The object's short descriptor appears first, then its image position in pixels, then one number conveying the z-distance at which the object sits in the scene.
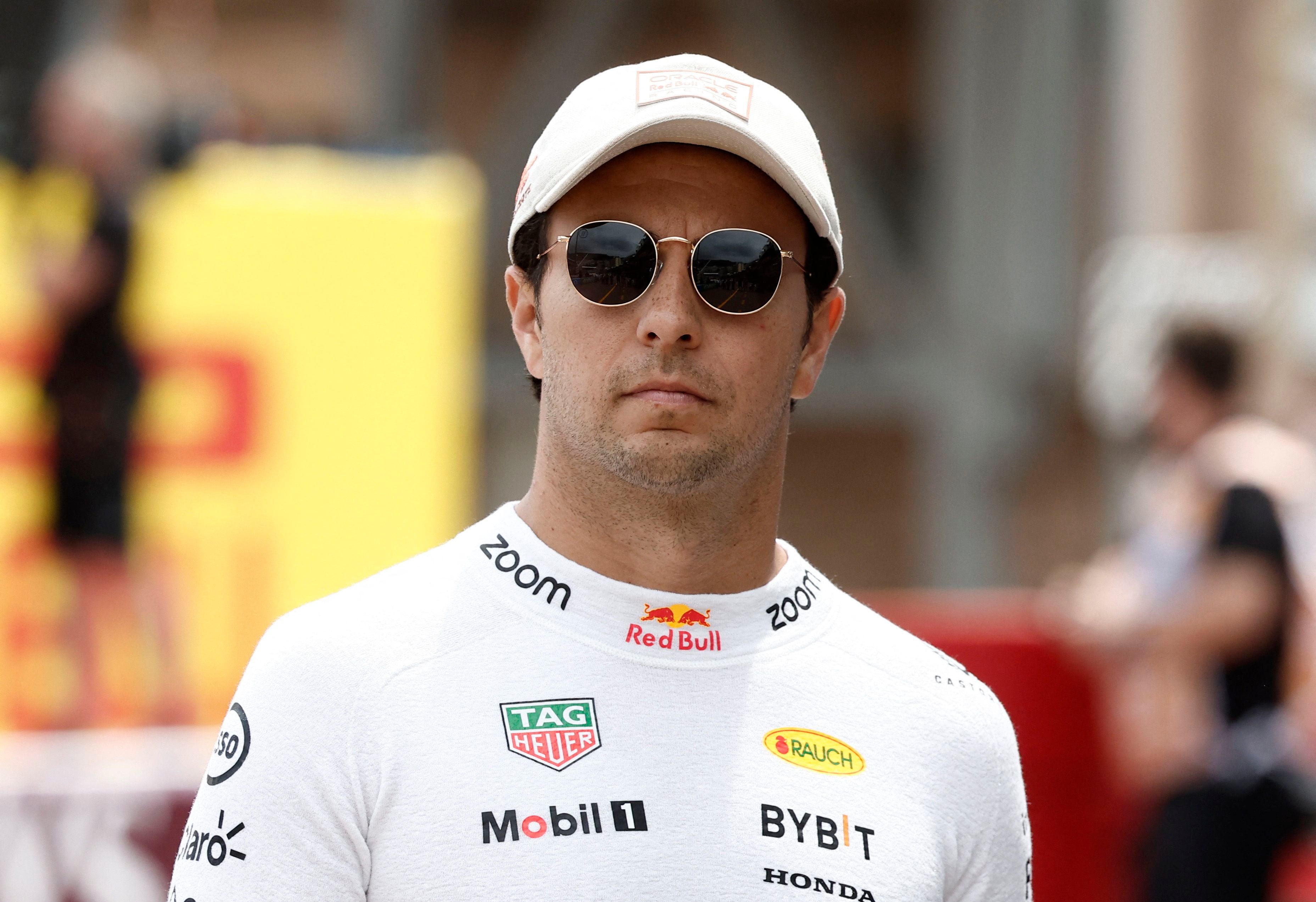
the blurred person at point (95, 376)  12.95
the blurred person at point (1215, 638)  9.91
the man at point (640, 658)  3.68
